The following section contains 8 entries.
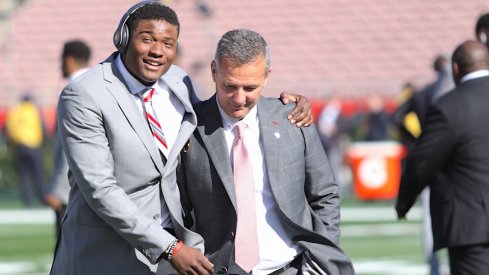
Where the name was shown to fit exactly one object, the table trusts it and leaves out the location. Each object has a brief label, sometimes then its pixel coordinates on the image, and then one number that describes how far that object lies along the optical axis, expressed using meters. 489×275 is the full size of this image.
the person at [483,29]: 15.72
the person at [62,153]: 15.89
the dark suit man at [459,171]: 11.24
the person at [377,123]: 50.25
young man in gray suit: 9.09
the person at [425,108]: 19.31
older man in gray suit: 9.63
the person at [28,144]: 44.20
